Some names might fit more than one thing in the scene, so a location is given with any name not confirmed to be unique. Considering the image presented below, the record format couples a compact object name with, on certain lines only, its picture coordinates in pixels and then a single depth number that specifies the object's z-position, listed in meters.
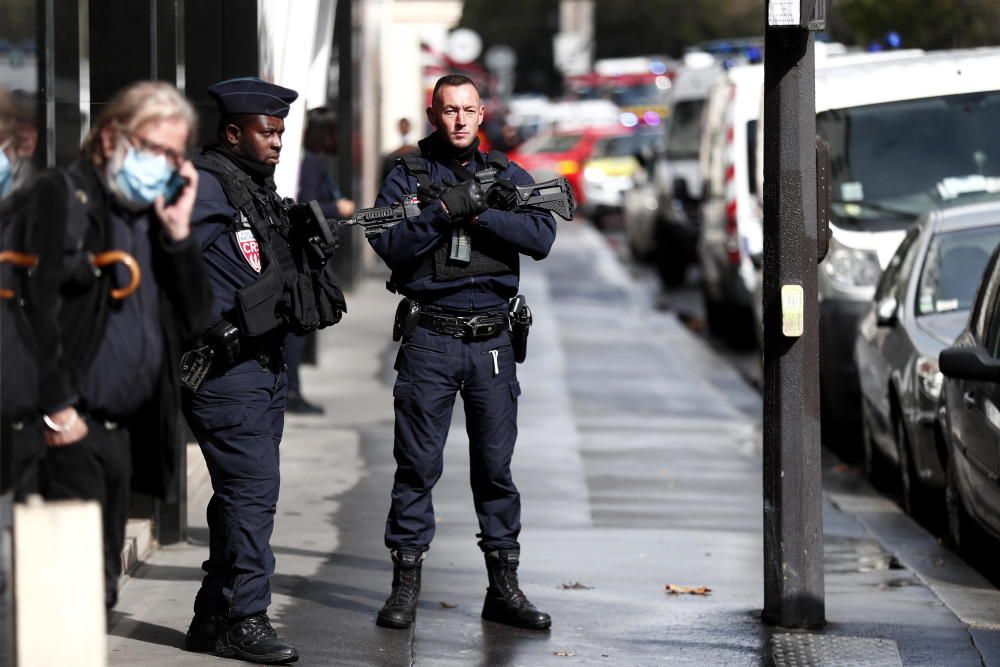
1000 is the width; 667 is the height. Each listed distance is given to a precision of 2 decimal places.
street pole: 14.19
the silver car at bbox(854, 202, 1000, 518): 19.36
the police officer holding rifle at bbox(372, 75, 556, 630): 13.51
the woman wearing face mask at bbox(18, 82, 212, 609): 9.33
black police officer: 12.43
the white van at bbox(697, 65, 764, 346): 33.12
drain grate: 13.39
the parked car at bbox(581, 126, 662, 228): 71.69
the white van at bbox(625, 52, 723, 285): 48.09
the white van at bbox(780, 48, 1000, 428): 26.05
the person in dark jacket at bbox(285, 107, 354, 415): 26.14
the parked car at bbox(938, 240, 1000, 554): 15.62
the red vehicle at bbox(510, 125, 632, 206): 76.19
